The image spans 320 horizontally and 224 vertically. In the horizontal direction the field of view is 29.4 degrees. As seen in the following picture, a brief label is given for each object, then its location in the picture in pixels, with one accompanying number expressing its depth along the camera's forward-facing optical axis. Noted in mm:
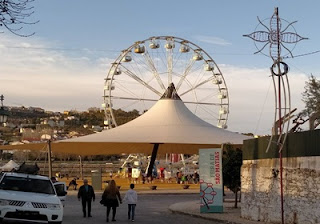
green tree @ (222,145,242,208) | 27344
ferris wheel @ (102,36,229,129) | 58594
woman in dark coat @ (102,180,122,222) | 20797
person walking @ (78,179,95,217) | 22031
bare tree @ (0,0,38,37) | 12442
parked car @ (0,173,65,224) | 15832
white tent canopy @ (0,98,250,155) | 49781
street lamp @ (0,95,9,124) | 18234
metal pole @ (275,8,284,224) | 17216
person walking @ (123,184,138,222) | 21141
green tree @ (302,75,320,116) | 40938
